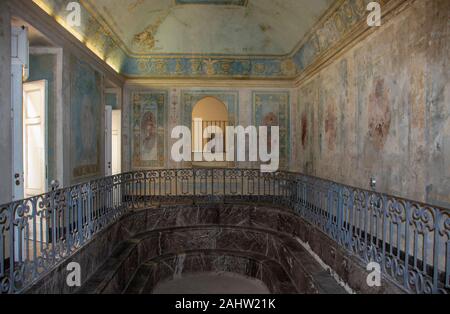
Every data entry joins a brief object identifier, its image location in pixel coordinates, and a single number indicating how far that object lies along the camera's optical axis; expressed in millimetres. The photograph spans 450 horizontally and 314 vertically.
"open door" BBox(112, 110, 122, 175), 11805
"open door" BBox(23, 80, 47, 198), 6195
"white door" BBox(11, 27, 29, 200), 4988
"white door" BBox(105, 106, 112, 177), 10094
